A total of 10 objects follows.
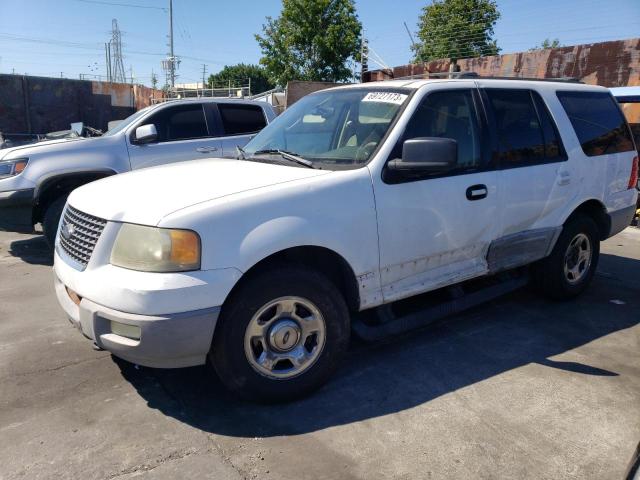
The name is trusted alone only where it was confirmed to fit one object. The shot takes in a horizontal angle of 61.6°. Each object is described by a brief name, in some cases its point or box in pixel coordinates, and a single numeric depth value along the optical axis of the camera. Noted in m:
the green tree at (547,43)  53.41
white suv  2.77
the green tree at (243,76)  81.25
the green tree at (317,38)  31.61
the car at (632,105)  8.64
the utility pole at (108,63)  75.07
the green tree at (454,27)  20.94
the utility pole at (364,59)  17.06
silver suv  6.12
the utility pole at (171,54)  49.67
